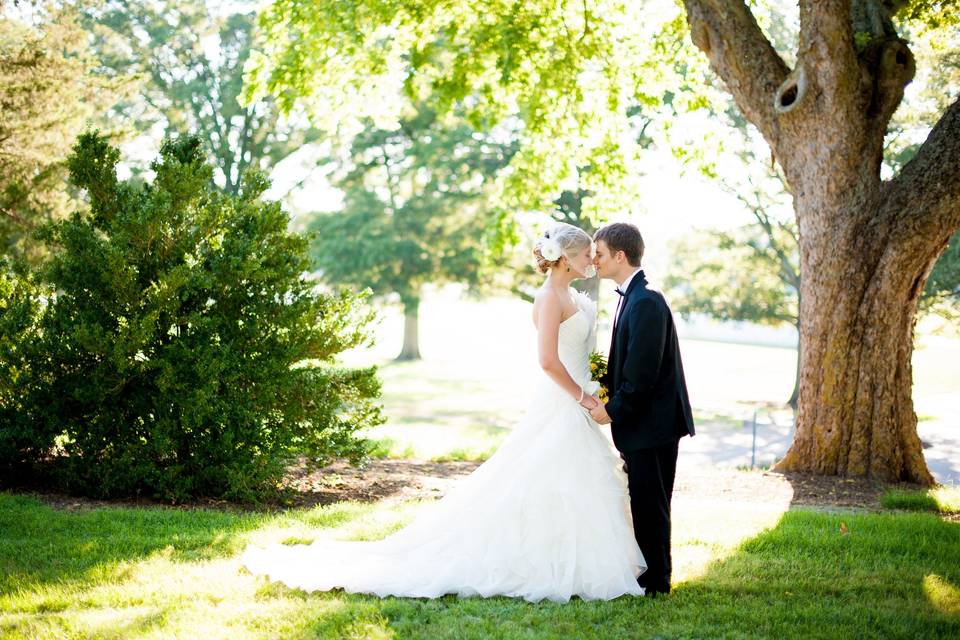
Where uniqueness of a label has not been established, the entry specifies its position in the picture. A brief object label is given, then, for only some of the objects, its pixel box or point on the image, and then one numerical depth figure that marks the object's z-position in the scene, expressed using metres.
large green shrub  7.99
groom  5.17
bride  5.32
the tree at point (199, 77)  30.31
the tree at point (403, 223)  34.81
